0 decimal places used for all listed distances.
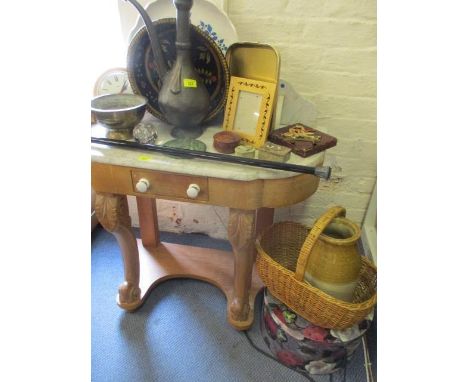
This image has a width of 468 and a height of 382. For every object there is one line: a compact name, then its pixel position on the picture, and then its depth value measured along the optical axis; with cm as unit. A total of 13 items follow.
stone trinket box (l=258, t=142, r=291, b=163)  84
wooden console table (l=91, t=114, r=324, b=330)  85
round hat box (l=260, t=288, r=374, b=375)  96
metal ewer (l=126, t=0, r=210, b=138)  84
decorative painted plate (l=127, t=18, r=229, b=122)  93
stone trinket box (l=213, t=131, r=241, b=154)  88
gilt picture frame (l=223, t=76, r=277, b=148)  92
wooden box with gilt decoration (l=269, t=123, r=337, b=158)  89
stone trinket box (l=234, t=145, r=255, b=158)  85
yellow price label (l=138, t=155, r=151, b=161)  86
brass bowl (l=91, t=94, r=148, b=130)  87
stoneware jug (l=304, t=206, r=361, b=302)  89
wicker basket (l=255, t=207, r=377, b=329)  87
